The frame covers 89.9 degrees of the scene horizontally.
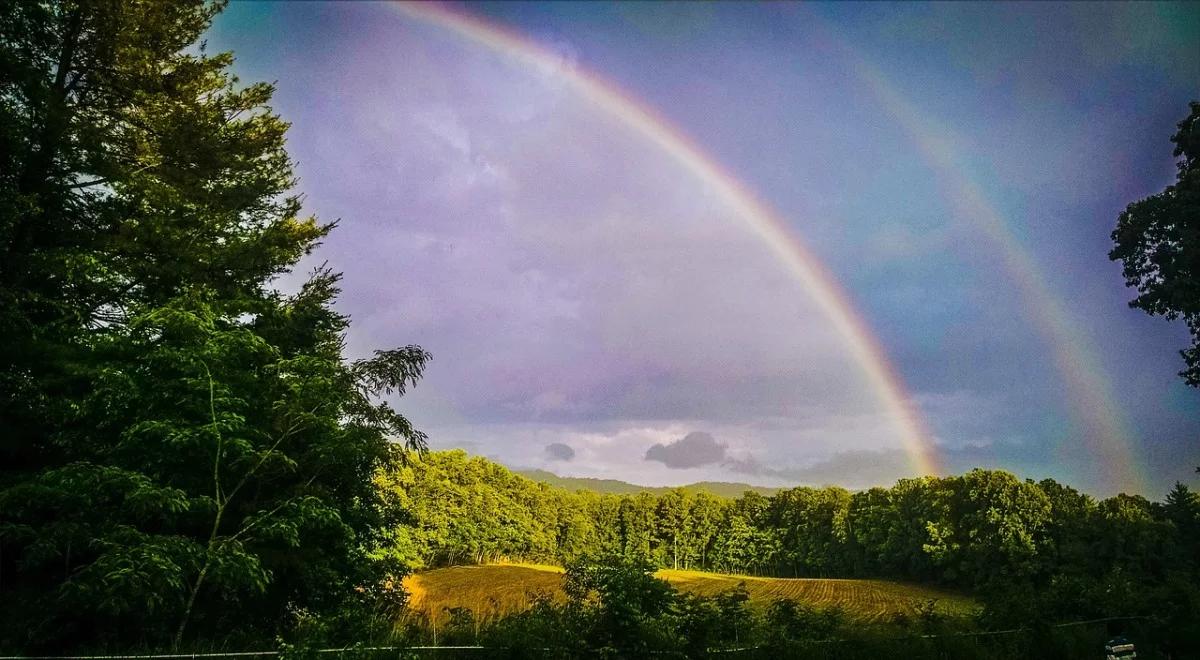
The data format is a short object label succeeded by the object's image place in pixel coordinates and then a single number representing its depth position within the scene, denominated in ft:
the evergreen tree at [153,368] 29.43
